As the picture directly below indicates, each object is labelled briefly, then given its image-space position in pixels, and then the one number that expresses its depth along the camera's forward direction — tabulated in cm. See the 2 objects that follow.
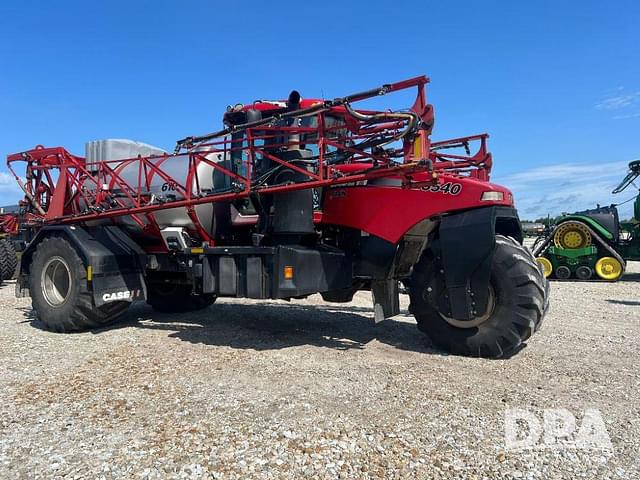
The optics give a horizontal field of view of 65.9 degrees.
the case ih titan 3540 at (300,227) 493
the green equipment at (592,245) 1398
